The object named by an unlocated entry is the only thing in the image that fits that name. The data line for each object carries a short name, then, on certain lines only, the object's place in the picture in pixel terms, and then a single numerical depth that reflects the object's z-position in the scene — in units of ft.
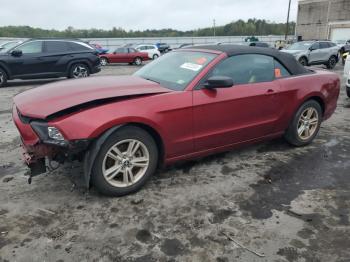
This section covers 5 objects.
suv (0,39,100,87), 36.91
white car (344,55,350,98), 30.99
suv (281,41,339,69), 58.80
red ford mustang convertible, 10.57
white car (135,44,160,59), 90.73
